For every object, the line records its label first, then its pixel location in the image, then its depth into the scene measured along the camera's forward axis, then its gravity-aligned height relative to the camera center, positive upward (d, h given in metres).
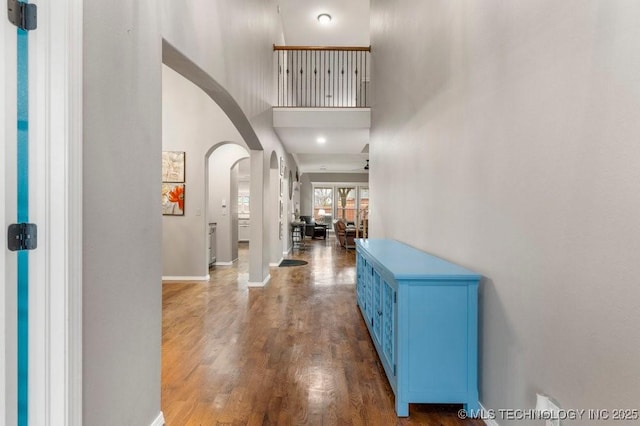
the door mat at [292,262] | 7.26 -1.29
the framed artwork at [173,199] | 5.66 +0.15
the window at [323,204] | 14.55 +0.18
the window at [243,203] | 12.81 +0.18
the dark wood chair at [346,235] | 10.02 -0.86
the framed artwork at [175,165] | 5.67 +0.76
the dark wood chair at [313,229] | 12.44 -0.84
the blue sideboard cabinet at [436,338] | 1.93 -0.79
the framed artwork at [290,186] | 9.40 +0.66
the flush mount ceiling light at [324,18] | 7.68 +4.66
